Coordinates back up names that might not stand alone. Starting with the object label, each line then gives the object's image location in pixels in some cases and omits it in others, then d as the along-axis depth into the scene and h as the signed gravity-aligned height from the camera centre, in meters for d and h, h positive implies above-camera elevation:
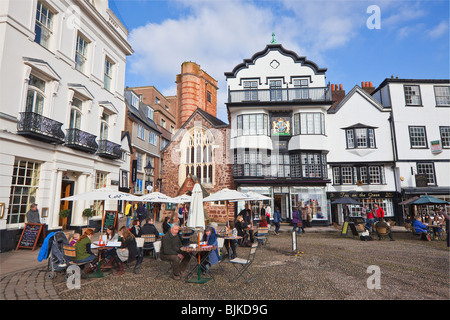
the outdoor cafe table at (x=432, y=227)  14.23 -1.39
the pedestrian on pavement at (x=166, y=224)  11.45 -0.91
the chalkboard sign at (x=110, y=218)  15.14 -0.85
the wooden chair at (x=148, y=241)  9.06 -1.27
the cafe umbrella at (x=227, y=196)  12.27 +0.31
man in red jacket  17.38 -0.66
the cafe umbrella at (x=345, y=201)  17.48 +0.06
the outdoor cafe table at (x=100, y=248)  7.09 -1.19
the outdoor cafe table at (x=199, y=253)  6.62 -1.29
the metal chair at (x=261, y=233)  11.88 -1.36
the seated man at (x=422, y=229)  14.05 -1.44
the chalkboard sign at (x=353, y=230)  15.28 -1.58
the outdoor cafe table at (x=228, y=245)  8.78 -1.44
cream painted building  10.34 +4.70
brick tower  32.19 +13.71
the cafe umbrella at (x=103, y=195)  10.20 +0.32
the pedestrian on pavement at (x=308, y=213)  19.44 -0.85
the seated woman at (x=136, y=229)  9.93 -0.96
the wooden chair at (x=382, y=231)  13.66 -1.48
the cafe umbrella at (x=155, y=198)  12.40 +0.23
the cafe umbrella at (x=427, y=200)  16.03 +0.08
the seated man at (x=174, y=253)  6.83 -1.27
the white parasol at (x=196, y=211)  8.40 -0.26
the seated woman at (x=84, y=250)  6.76 -1.16
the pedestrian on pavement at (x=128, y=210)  17.68 -0.48
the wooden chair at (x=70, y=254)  6.68 -1.24
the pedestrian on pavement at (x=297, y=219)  15.86 -0.98
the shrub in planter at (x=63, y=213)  12.52 -0.44
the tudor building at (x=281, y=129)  22.30 +6.33
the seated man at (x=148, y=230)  9.30 -0.92
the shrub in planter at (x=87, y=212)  14.44 -0.46
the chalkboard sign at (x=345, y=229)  15.06 -1.51
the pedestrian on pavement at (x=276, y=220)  16.47 -1.07
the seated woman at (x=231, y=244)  9.27 -1.41
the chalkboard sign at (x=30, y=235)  10.29 -1.21
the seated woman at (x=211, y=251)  7.21 -1.29
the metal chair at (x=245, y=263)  6.61 -1.46
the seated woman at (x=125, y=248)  7.41 -1.31
